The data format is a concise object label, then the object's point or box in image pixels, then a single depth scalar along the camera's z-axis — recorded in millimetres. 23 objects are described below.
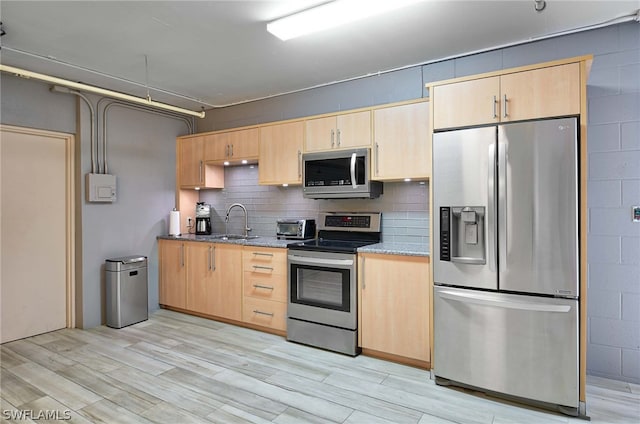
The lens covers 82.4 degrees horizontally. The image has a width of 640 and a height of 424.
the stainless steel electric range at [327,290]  3312
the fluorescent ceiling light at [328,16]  2369
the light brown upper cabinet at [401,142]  3246
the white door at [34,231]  3648
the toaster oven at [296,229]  4102
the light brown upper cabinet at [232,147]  4285
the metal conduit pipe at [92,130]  4008
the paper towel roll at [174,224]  4766
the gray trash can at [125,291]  4086
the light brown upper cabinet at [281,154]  3951
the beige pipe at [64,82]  2473
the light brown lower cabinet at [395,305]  3004
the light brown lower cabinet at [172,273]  4555
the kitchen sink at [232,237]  4535
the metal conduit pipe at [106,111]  4219
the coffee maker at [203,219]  4926
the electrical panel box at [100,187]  4031
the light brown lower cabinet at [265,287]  3771
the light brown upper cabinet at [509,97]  2393
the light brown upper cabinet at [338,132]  3541
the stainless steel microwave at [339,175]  3520
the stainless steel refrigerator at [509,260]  2365
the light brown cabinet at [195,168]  4766
